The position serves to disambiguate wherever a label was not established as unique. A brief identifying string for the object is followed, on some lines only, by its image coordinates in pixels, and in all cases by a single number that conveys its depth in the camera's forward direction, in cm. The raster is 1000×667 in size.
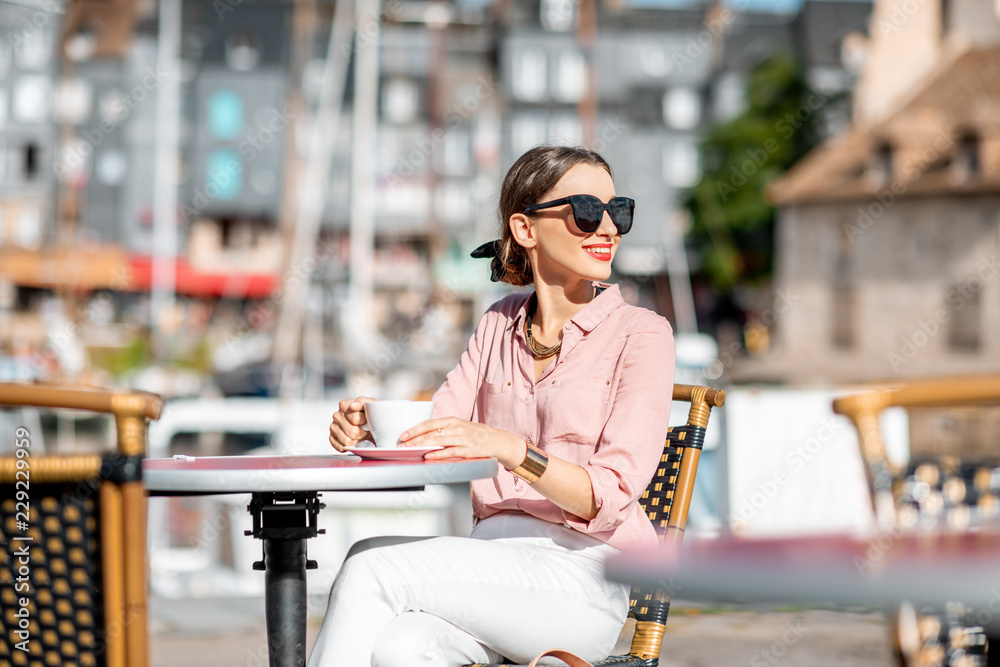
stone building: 3031
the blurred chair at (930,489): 212
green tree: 4297
